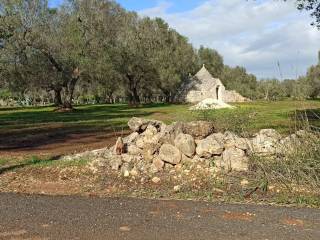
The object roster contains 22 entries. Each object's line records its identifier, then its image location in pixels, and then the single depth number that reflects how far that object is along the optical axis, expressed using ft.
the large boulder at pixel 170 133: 26.60
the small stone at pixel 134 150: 26.69
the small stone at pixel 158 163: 25.24
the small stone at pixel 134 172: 24.60
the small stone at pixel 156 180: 23.78
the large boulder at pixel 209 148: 25.16
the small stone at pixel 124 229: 15.48
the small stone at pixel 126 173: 24.56
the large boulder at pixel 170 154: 25.37
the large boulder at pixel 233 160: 24.21
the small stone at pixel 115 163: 25.50
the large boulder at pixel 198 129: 26.86
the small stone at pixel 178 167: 24.91
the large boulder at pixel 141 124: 29.44
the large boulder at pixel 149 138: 26.63
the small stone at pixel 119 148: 26.86
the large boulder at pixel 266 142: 24.84
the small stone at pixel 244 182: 22.42
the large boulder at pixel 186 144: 25.46
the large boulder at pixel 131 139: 28.04
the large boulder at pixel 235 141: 25.19
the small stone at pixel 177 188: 22.11
